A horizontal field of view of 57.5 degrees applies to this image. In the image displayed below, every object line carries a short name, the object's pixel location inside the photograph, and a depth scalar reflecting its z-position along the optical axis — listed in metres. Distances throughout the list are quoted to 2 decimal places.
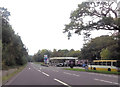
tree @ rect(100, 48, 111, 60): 28.84
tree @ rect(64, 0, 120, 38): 13.76
